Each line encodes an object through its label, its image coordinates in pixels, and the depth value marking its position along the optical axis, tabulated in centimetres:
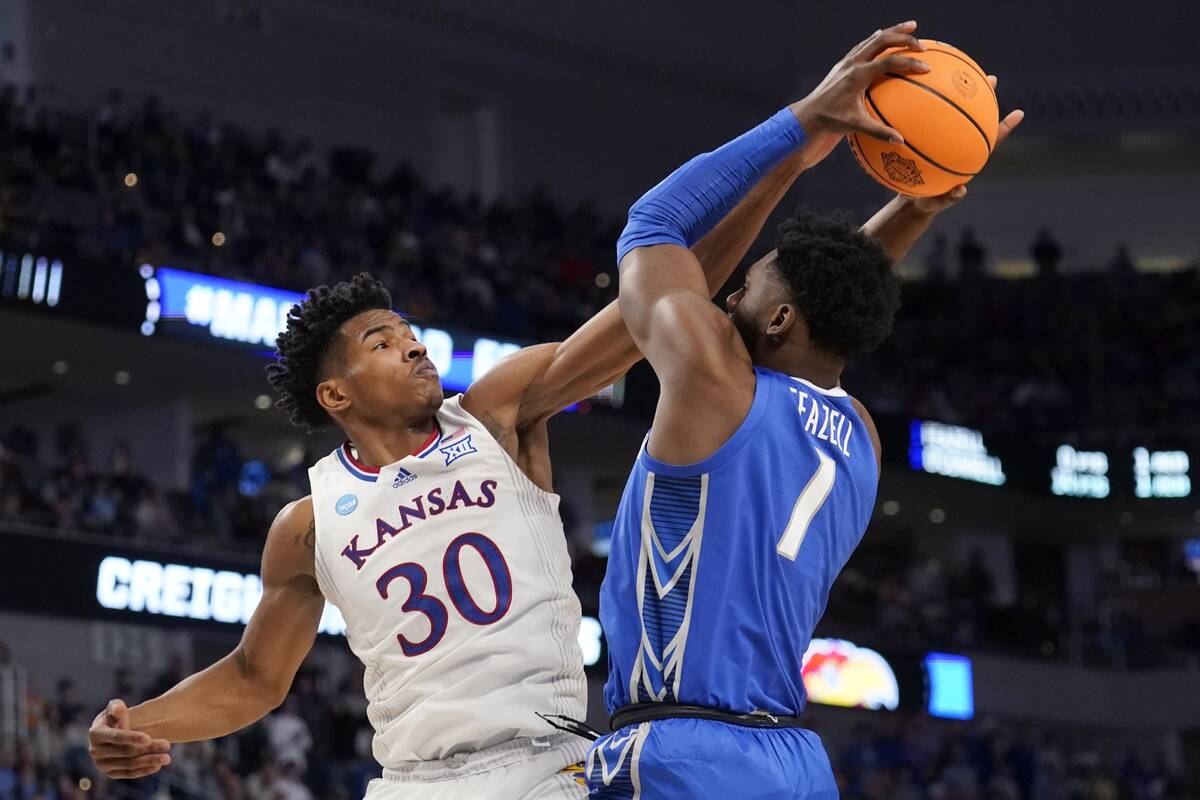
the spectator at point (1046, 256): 2978
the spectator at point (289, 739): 1546
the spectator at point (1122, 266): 2958
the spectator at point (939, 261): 2900
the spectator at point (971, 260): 2925
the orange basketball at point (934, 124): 398
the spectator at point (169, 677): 1581
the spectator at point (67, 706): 1488
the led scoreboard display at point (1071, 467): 2706
